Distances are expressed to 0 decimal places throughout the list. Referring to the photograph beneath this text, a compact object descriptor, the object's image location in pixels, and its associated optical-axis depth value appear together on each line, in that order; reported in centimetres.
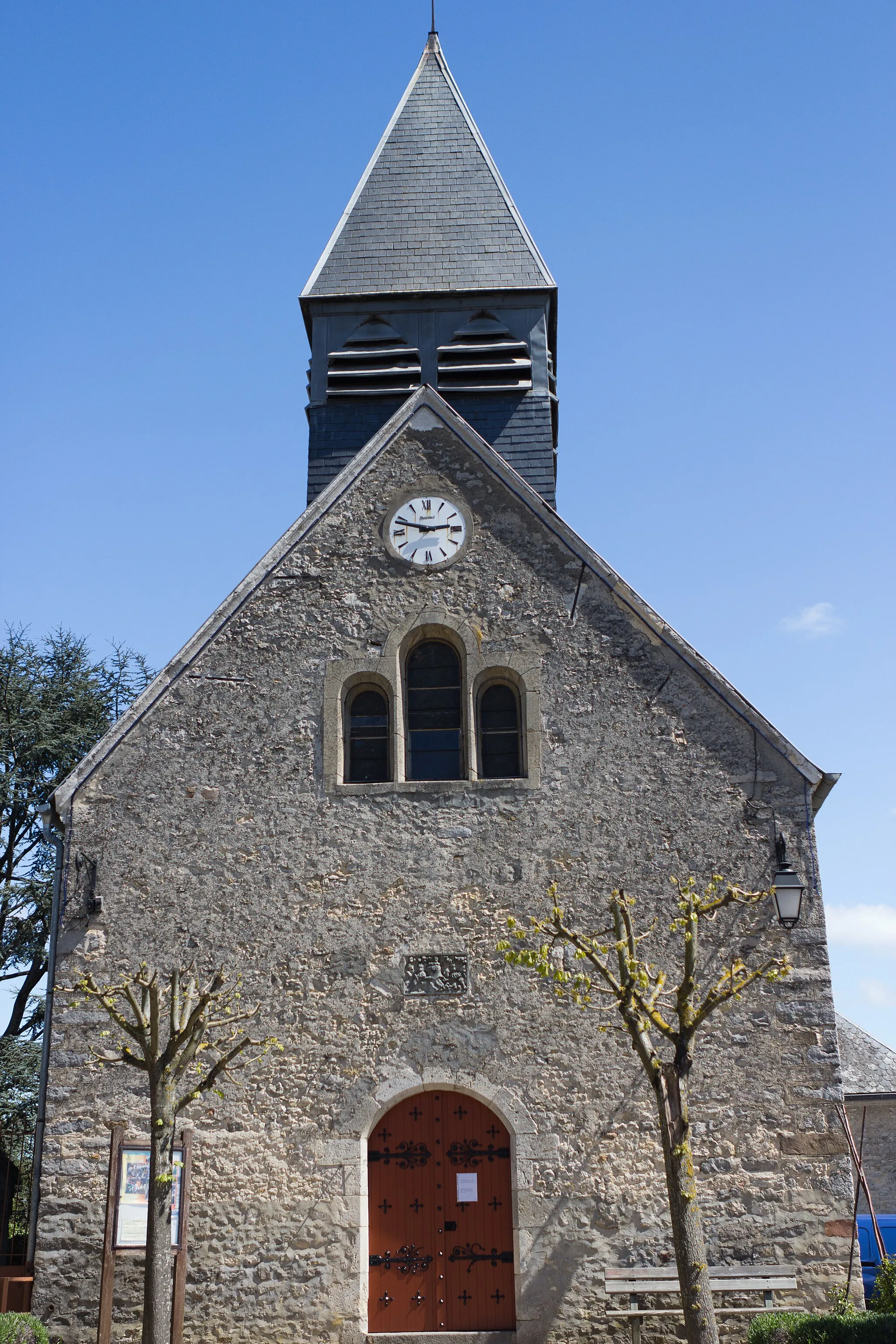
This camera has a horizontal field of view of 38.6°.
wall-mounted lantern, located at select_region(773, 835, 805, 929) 980
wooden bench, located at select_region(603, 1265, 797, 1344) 900
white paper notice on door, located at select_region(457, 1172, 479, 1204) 978
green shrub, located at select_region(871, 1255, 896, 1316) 877
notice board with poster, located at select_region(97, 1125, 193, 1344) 865
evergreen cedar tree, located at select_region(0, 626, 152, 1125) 1952
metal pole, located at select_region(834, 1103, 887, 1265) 928
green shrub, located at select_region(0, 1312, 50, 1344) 811
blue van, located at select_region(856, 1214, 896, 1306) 1191
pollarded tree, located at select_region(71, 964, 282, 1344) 796
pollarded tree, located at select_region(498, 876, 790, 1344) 730
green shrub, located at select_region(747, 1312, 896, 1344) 763
